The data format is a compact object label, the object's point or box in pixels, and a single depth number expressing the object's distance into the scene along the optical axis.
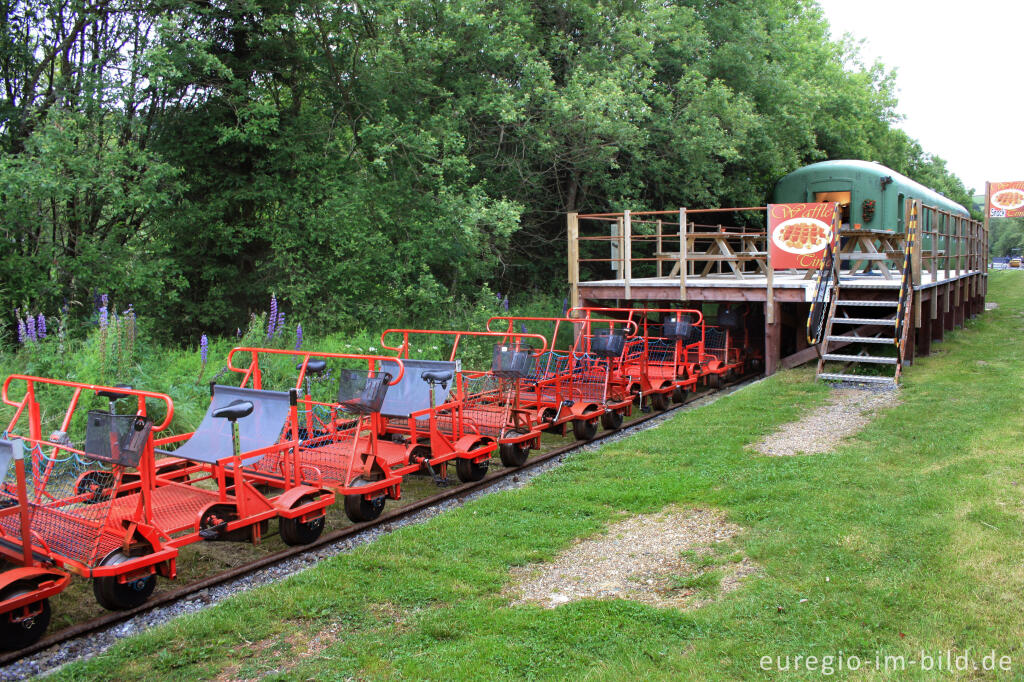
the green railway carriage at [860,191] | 19.20
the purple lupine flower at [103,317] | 8.94
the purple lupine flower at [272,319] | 11.21
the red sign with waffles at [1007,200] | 26.80
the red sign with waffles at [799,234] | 12.86
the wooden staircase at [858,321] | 11.34
